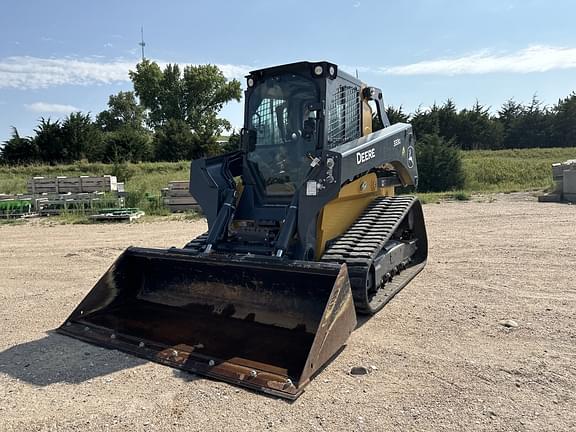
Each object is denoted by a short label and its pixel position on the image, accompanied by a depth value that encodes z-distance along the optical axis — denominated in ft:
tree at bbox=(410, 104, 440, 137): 96.27
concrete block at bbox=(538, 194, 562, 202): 49.07
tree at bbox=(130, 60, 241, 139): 167.22
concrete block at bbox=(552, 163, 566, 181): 52.26
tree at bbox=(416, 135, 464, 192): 74.74
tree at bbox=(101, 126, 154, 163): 109.09
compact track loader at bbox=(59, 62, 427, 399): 12.43
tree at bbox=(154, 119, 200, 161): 116.78
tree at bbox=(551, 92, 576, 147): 127.03
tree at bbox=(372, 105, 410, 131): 91.04
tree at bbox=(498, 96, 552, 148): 129.39
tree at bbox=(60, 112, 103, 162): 106.22
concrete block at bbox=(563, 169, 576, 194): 48.16
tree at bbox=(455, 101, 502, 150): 122.01
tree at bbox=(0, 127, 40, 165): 104.73
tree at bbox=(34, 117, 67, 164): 105.64
